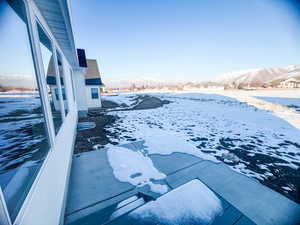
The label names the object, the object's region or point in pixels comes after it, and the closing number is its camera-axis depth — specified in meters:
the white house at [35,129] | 0.81
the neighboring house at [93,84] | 9.98
